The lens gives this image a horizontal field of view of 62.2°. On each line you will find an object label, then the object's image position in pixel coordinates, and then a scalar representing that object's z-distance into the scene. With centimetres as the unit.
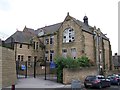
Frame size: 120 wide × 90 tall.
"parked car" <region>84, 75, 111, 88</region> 1113
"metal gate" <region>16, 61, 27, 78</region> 1709
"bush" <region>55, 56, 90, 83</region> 1289
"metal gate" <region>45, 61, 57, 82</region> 1828
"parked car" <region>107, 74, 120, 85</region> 1380
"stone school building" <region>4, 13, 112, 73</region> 2020
